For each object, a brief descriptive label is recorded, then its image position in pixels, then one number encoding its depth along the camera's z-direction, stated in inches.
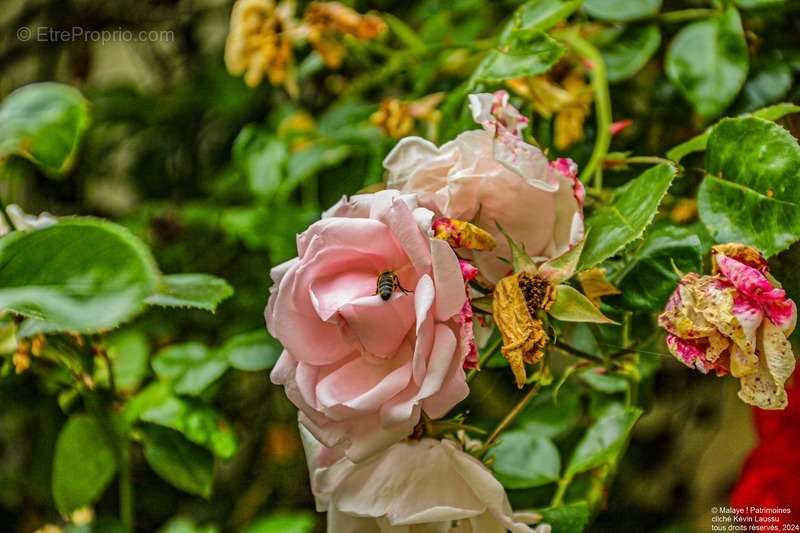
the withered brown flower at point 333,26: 41.2
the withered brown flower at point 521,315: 30.5
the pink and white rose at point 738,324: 29.9
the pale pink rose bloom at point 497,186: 31.7
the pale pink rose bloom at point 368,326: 30.2
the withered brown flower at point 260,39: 42.1
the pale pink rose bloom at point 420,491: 31.1
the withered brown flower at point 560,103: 36.7
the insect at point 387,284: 30.5
